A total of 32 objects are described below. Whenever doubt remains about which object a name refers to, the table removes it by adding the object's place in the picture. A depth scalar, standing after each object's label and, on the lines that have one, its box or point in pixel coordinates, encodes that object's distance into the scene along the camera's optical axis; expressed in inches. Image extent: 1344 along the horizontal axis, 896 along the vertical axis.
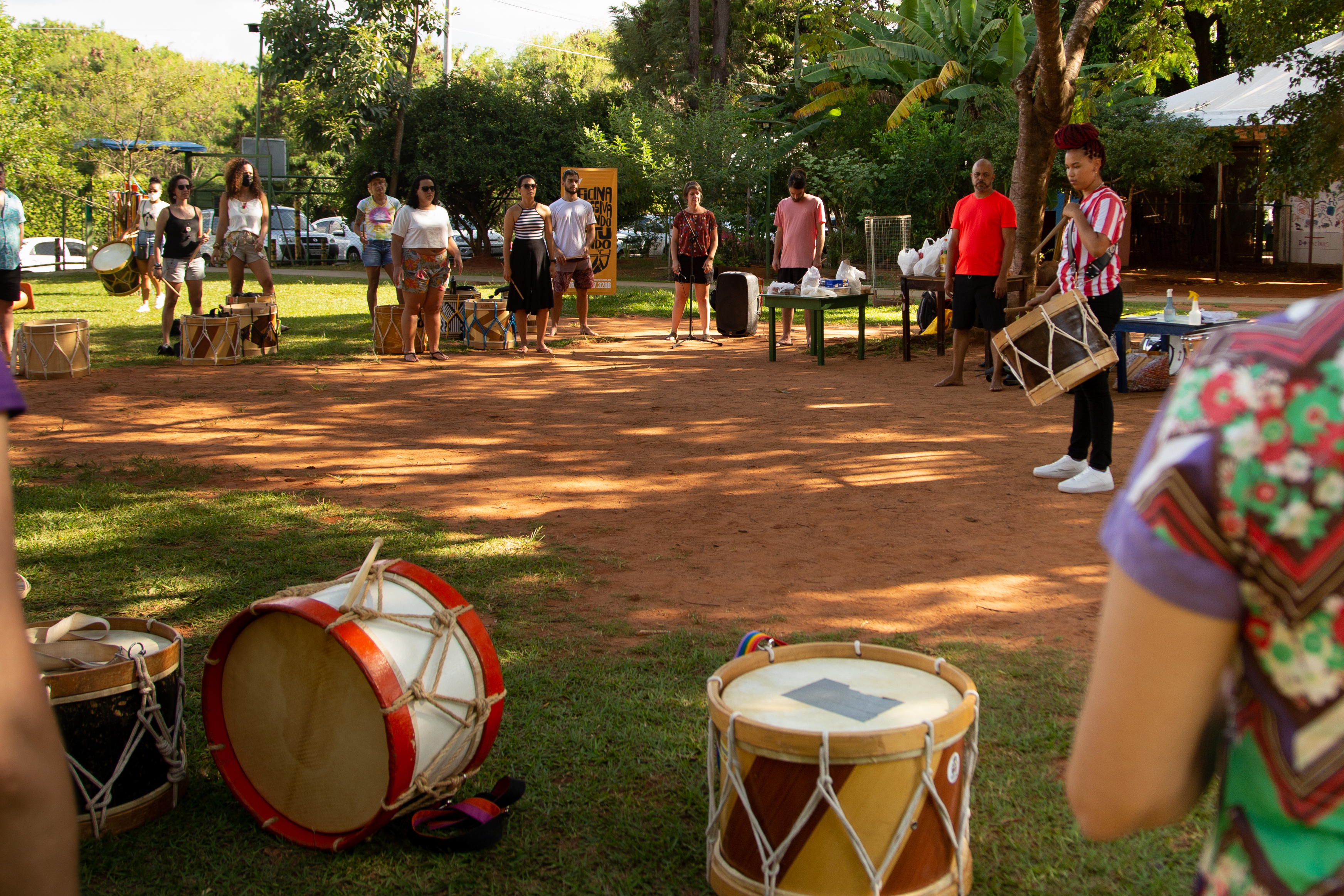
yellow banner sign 700.7
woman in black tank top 465.7
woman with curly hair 462.6
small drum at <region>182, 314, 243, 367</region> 460.4
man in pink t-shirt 489.7
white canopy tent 797.9
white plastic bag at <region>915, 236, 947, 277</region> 470.3
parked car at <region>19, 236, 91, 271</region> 1059.9
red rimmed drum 113.7
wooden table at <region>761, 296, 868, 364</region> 441.7
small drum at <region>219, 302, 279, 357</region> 479.5
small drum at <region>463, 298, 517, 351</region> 525.3
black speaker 572.1
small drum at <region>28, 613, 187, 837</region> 118.3
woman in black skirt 475.5
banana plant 907.4
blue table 358.0
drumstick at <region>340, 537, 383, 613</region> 116.3
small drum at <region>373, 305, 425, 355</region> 492.7
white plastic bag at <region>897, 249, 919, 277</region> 481.7
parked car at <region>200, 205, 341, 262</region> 1132.5
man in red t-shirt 368.5
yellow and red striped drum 97.1
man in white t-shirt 528.4
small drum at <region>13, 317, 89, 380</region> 415.5
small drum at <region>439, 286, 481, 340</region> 534.0
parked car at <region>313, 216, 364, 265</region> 1176.8
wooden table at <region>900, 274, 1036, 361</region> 436.1
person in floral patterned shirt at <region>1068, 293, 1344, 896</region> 36.0
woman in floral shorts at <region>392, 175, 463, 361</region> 439.2
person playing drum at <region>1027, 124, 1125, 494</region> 247.3
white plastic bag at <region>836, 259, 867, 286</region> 464.1
